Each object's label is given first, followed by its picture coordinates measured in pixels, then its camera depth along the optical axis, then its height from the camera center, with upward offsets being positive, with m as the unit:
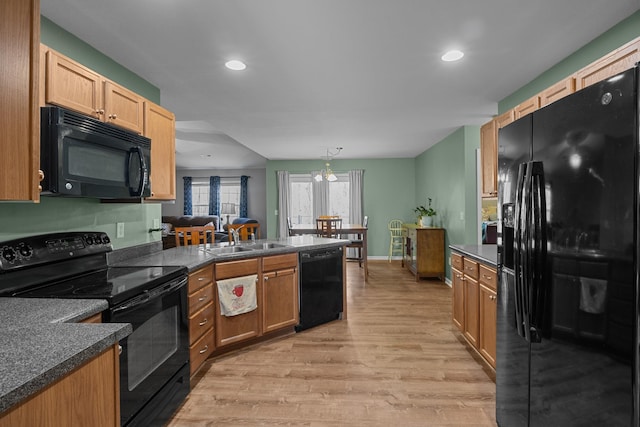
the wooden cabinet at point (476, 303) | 2.43 -0.72
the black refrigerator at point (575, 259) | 1.04 -0.16
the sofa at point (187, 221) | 9.40 -0.14
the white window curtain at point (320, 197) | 8.29 +0.45
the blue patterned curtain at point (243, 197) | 10.27 +0.56
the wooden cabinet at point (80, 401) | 0.82 -0.51
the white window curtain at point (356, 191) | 8.12 +0.58
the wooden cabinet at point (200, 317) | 2.39 -0.75
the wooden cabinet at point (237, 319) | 2.77 -0.88
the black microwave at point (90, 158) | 1.64 +0.33
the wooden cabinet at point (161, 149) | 2.56 +0.54
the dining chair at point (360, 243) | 6.63 -0.55
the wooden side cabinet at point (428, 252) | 5.73 -0.63
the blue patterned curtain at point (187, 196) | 10.23 +0.60
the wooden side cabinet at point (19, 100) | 1.19 +0.42
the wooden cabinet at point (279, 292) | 3.09 -0.72
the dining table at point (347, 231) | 6.16 -0.28
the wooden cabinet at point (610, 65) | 1.79 +0.86
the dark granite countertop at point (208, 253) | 2.52 -0.33
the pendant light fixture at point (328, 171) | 6.77 +1.11
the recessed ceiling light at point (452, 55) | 2.62 +1.26
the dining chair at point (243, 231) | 3.56 -0.18
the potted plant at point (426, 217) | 6.24 -0.03
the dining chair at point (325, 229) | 5.84 -0.24
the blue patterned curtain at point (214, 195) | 10.27 +0.61
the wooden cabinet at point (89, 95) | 1.76 +0.73
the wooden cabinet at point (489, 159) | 3.25 +0.55
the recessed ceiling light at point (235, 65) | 2.78 +1.26
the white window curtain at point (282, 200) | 8.21 +0.38
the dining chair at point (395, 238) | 7.87 -0.54
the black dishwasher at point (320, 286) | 3.42 -0.74
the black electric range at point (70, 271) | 1.57 -0.31
